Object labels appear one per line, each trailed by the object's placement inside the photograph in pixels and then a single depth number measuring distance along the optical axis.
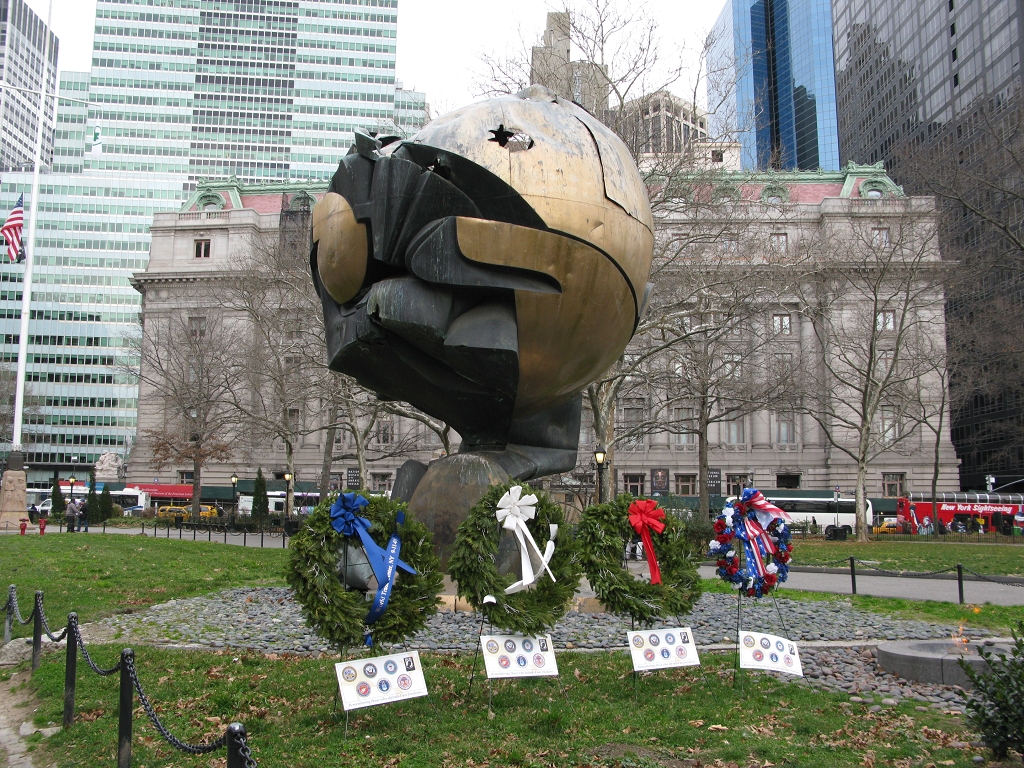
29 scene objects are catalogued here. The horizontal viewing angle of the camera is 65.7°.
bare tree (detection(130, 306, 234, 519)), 37.62
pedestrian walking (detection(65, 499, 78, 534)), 30.42
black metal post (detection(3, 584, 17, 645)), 9.50
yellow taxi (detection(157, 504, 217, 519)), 41.14
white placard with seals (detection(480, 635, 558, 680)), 6.21
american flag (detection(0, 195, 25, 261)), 28.62
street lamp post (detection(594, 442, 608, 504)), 23.31
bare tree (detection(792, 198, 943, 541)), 29.31
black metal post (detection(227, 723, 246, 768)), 3.38
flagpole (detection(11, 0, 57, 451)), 30.10
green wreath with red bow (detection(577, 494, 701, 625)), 7.36
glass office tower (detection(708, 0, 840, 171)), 126.19
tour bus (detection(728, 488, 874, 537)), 45.75
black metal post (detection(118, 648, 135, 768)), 4.95
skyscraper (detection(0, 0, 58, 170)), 107.00
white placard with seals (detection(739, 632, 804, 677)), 6.75
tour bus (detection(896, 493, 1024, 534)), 42.94
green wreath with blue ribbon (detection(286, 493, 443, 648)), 6.11
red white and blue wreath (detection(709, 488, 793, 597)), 7.33
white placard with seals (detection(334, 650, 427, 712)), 5.57
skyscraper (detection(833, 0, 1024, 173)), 50.06
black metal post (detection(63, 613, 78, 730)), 6.34
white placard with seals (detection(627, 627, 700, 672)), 6.82
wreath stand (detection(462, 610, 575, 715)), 6.15
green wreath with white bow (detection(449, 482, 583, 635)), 6.64
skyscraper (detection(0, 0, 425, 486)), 92.69
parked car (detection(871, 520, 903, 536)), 41.97
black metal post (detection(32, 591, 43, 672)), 8.23
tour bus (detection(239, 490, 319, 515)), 50.06
